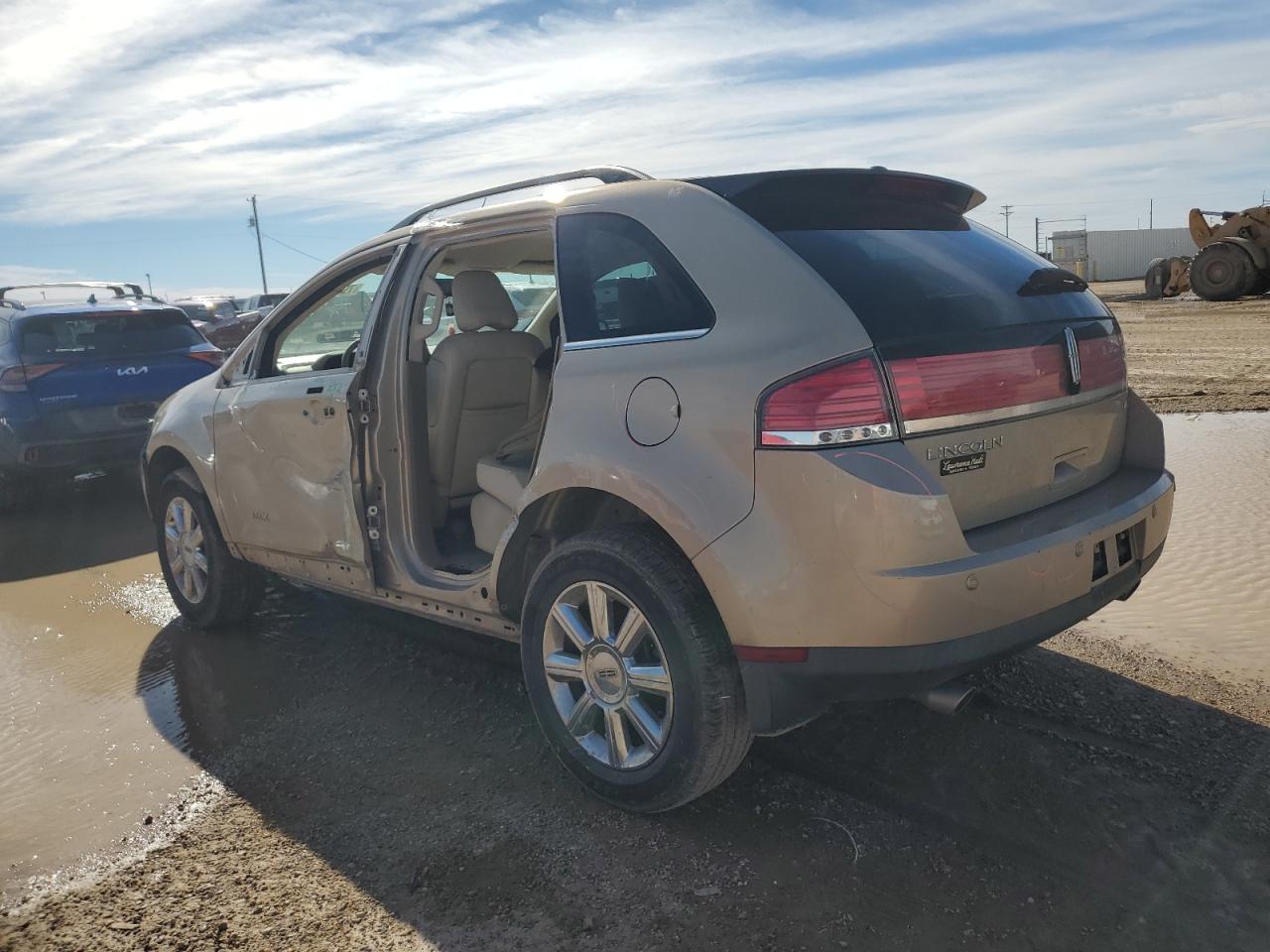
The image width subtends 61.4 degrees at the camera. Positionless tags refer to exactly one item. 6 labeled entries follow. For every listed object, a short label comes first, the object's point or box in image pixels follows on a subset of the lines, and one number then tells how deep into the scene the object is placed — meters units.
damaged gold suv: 2.65
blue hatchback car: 8.13
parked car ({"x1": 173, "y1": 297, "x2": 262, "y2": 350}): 23.09
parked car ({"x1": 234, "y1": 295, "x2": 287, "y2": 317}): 29.00
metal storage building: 63.28
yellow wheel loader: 24.78
